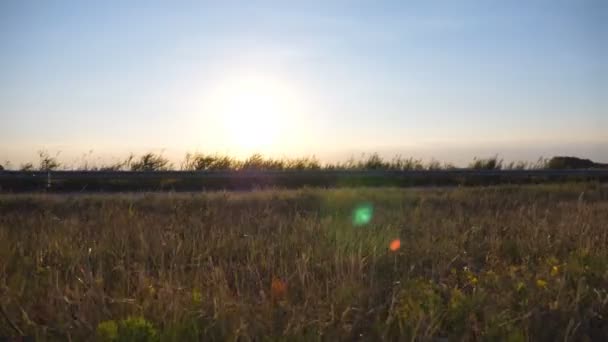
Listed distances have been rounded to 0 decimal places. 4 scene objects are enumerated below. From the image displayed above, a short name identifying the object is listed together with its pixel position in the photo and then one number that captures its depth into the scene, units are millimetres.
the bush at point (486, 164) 23497
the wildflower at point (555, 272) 4789
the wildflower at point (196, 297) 4184
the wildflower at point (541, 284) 4477
